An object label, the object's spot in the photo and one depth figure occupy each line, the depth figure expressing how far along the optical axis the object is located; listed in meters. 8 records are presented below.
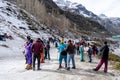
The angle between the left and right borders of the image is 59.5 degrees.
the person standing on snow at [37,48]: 6.55
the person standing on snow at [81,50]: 9.06
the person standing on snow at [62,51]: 6.78
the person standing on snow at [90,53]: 9.21
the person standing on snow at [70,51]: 6.75
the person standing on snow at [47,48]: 9.56
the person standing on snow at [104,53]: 6.61
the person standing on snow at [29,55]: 6.91
